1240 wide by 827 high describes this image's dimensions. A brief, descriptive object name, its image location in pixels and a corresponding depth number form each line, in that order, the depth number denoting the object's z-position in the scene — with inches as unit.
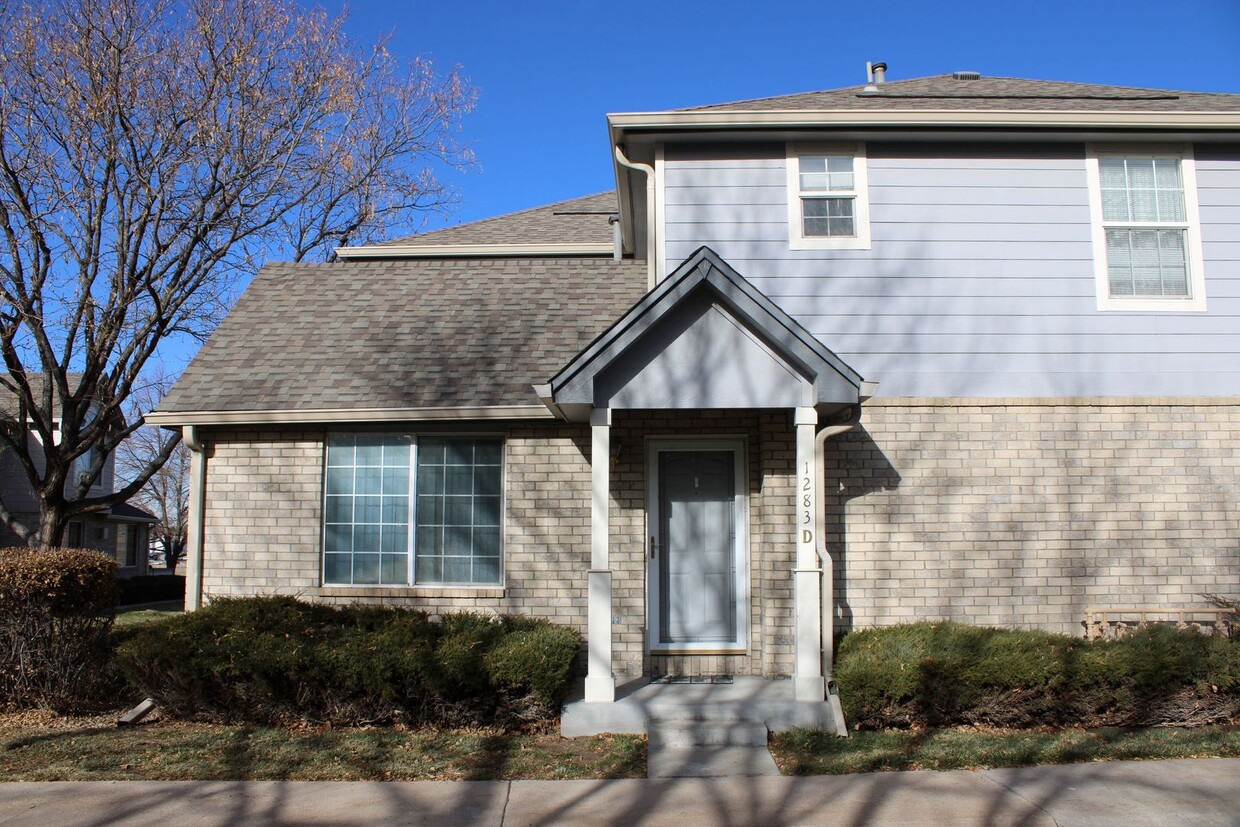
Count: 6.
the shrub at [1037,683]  315.9
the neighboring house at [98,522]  1116.5
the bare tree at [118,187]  620.1
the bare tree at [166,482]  2095.2
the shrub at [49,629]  351.3
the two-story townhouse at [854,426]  382.0
